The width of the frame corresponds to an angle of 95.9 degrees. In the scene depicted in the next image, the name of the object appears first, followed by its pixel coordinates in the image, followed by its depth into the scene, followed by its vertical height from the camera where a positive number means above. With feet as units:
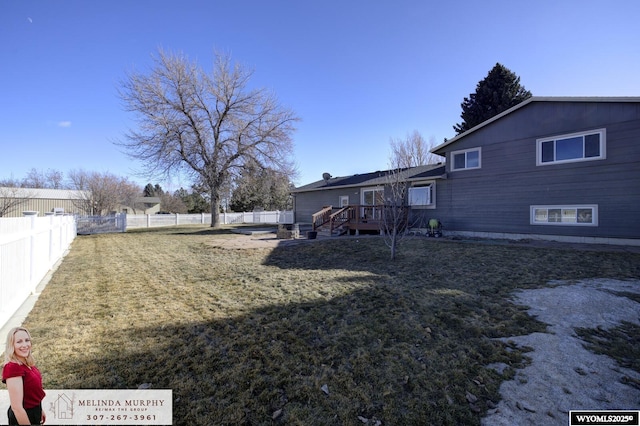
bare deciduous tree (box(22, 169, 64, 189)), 135.03 +17.12
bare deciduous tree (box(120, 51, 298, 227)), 66.85 +22.84
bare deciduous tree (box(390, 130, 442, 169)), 111.24 +26.68
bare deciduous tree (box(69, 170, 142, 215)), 89.30 +8.58
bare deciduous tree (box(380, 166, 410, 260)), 26.64 +0.86
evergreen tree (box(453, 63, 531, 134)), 73.82 +31.86
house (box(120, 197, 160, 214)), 178.75 +5.92
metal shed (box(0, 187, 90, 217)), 98.17 +5.73
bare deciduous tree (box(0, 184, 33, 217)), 76.02 +6.78
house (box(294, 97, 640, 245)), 30.96 +5.29
